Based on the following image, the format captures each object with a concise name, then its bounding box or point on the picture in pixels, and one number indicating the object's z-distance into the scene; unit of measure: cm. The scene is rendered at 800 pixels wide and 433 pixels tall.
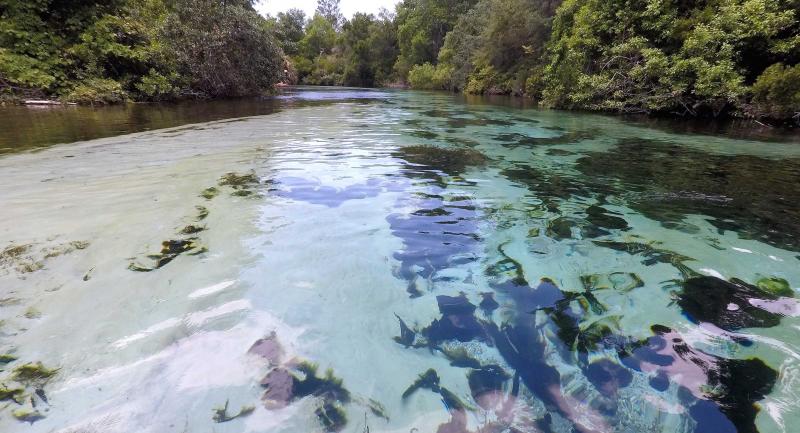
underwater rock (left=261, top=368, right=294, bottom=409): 150
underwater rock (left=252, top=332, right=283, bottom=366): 173
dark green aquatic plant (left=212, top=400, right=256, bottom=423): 142
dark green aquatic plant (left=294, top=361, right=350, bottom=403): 154
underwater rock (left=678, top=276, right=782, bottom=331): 199
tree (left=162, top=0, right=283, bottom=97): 1445
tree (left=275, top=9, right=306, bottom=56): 6142
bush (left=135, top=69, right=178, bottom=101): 1332
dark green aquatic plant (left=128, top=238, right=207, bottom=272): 241
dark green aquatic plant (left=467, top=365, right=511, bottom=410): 153
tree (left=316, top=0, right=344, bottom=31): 8681
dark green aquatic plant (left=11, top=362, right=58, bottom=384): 153
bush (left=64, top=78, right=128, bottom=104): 1207
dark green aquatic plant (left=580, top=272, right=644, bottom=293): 231
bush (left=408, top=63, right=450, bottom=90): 3784
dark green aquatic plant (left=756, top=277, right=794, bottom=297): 225
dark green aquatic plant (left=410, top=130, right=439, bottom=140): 815
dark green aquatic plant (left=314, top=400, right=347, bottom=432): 141
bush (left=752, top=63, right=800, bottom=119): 846
